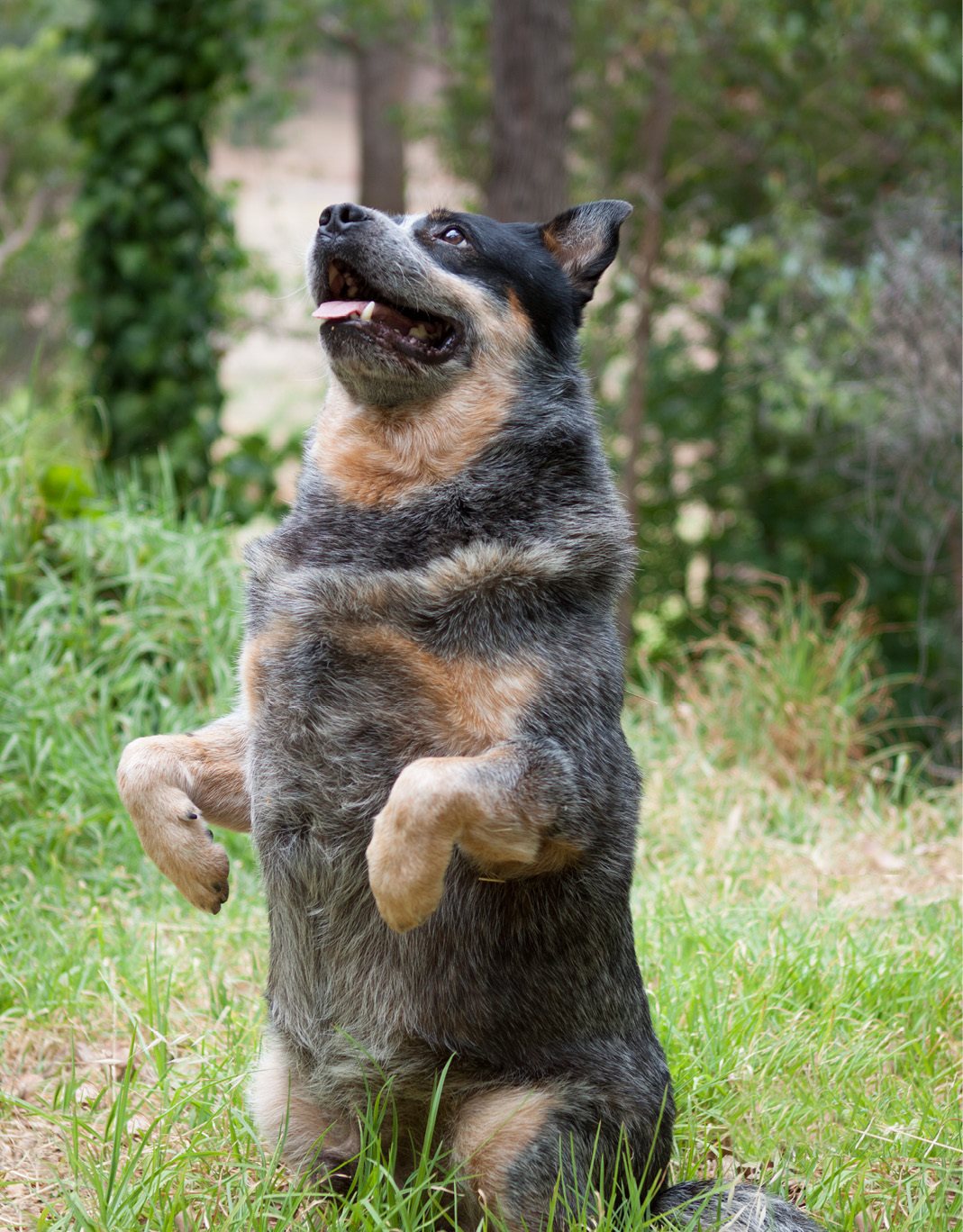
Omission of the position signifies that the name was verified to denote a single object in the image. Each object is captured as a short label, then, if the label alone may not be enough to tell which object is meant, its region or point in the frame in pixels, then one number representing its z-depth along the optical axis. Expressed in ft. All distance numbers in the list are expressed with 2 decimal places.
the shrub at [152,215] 24.11
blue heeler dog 8.11
